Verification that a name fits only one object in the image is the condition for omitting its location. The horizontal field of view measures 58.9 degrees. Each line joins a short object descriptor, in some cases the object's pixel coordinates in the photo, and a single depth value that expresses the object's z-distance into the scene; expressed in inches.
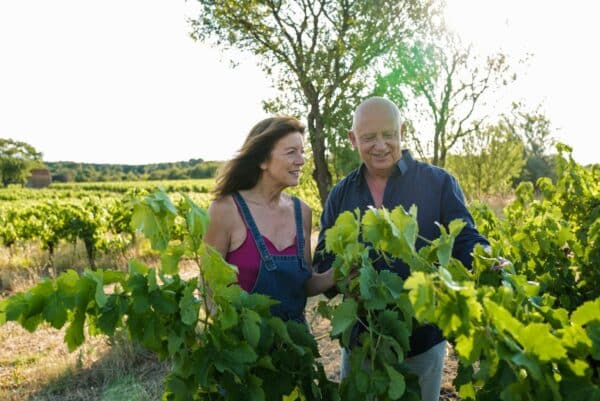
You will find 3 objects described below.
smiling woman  100.0
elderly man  102.6
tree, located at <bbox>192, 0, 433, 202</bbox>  506.3
